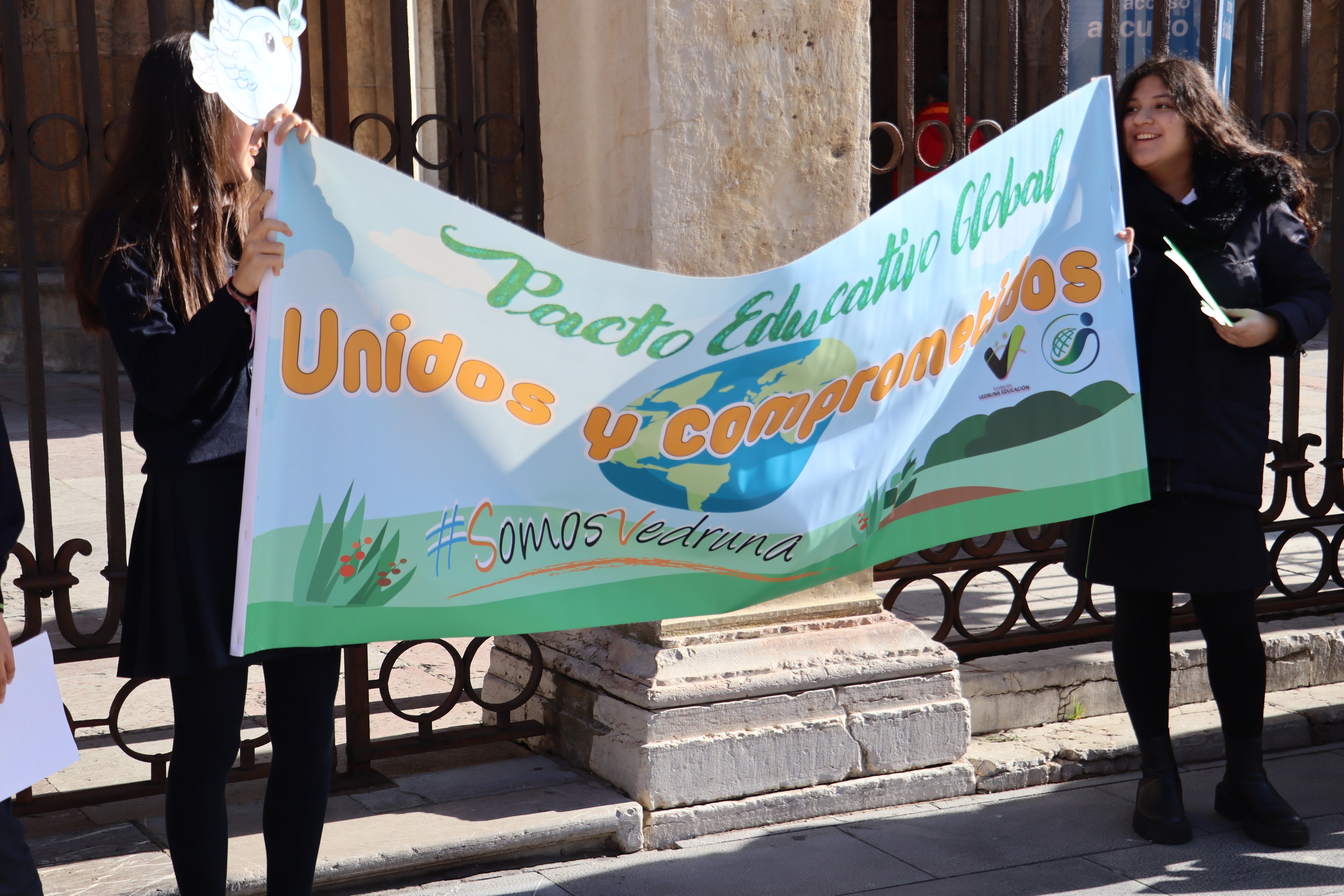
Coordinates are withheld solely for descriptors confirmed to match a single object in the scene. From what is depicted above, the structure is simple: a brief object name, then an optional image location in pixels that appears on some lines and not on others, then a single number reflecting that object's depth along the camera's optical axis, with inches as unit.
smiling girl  129.3
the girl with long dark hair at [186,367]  92.8
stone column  132.9
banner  97.5
